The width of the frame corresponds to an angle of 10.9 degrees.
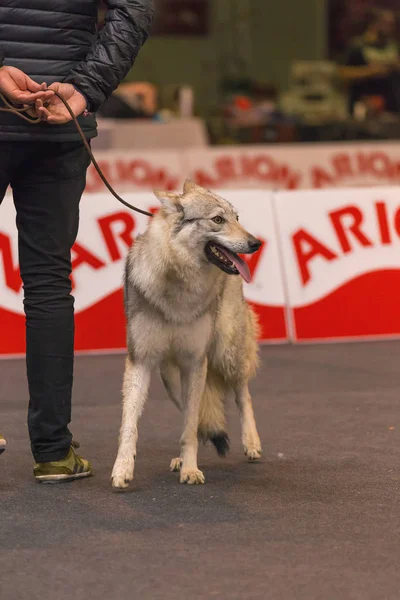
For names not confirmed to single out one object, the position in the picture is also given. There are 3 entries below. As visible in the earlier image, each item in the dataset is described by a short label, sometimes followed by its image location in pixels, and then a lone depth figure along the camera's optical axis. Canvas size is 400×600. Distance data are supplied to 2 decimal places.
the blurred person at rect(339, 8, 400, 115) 27.91
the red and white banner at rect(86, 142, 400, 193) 18.57
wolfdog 7.16
